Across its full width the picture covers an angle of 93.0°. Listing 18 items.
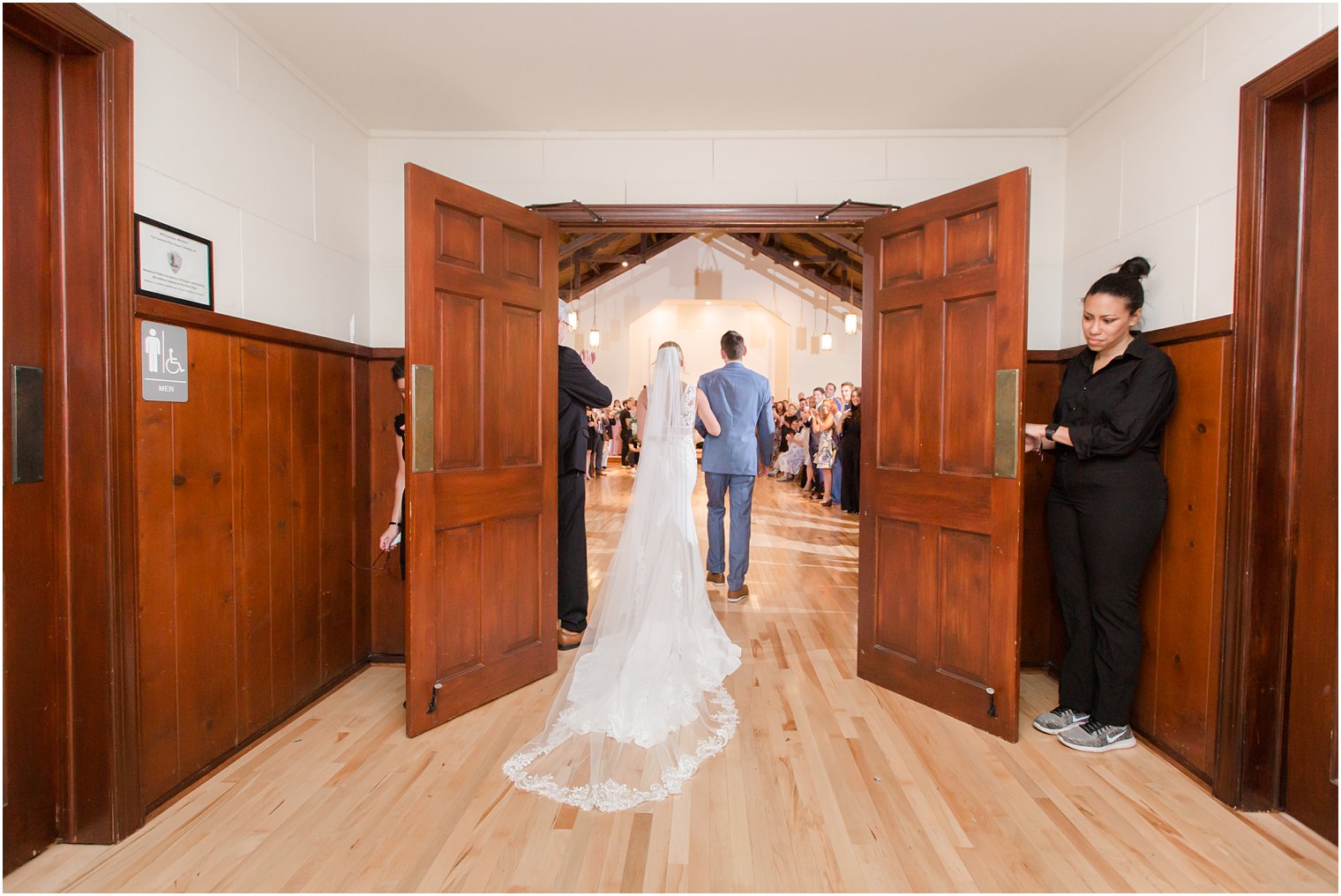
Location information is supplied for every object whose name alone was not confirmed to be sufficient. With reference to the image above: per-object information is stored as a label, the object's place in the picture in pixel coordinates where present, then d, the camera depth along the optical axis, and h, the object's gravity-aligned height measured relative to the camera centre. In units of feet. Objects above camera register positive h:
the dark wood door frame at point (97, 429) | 5.42 -0.02
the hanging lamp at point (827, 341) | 39.01 +5.76
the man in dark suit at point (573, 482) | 10.03 -0.85
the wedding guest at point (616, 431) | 42.88 +0.04
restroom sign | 5.89 +0.62
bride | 6.68 -3.18
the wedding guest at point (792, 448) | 36.11 -0.82
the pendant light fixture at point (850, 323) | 32.86 +5.79
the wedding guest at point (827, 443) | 27.78 -0.39
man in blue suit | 13.82 -0.14
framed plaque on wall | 5.90 +1.60
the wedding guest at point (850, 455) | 21.65 -0.74
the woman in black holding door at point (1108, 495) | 7.01 -0.67
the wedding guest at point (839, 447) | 26.81 -0.56
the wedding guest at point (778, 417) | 37.96 +0.96
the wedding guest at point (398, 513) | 8.48 -1.12
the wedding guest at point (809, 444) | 30.32 -0.49
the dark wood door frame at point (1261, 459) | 6.08 -0.20
